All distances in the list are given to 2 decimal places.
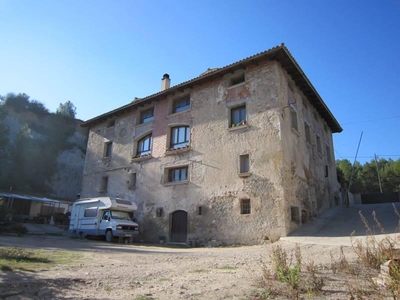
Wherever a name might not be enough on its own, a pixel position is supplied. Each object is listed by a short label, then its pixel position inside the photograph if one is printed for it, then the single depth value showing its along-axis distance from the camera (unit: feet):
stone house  45.29
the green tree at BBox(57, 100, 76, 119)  167.92
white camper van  51.29
